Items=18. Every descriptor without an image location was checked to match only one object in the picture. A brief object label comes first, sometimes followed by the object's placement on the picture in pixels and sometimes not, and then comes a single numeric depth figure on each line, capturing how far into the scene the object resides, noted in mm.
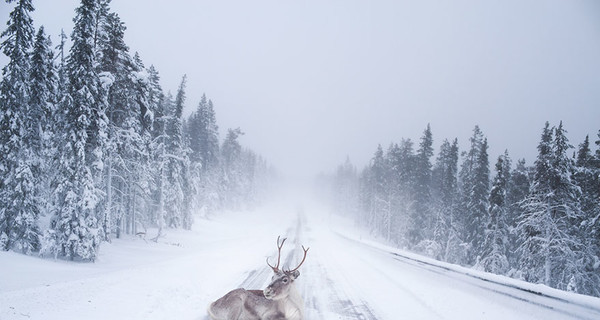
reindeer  5090
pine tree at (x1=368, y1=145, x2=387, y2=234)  53312
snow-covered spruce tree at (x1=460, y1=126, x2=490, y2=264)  29562
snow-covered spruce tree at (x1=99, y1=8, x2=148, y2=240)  16203
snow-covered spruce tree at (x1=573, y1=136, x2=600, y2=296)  18578
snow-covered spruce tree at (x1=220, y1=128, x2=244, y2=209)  57291
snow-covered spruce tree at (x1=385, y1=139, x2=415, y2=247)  39750
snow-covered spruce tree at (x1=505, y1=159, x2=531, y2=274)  28547
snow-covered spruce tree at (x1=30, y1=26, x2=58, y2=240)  14734
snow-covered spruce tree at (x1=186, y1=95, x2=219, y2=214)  42844
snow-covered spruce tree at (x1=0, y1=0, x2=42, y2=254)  13219
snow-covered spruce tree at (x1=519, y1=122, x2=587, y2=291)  18953
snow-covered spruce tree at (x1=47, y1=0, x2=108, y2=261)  12445
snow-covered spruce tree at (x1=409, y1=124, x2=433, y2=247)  37688
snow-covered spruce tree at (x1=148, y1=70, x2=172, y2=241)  23841
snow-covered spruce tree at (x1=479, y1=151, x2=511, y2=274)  23495
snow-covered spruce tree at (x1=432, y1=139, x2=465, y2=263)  32281
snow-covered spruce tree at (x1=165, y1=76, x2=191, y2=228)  28359
